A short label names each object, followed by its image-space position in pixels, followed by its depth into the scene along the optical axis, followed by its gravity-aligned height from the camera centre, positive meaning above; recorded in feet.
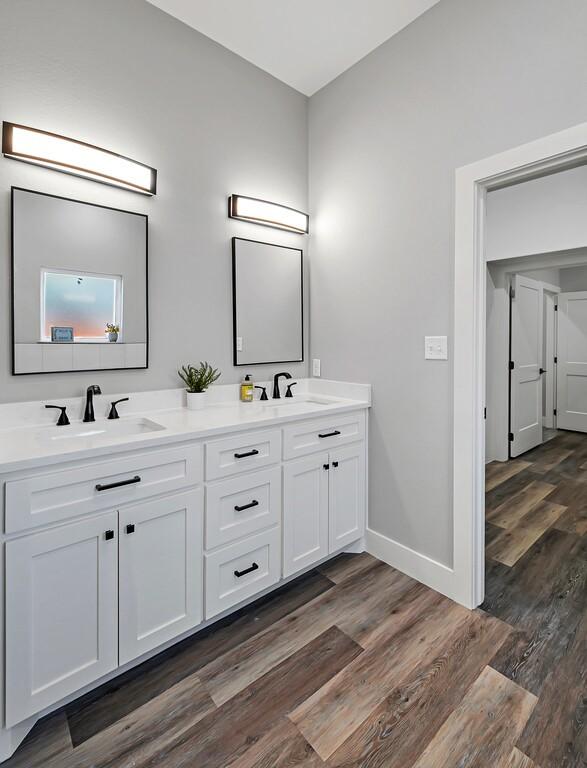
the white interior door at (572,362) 18.31 +0.75
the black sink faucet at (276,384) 8.28 -0.18
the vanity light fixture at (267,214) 7.63 +3.33
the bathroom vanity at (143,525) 4.07 -1.92
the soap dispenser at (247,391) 7.80 -0.30
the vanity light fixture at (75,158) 5.31 +3.15
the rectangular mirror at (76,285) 5.47 +1.33
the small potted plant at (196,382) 6.86 -0.11
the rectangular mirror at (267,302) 7.82 +1.53
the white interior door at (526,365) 13.94 +0.47
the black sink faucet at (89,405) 5.90 -0.45
